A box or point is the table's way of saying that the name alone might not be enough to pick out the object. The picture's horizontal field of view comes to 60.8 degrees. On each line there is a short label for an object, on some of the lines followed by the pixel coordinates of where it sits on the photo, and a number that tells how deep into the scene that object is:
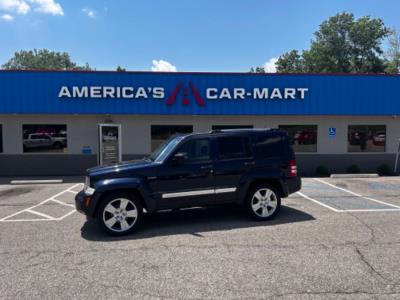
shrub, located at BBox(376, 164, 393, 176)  15.64
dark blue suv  6.46
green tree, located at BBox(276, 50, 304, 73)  69.94
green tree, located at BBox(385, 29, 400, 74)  54.19
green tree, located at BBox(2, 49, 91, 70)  96.44
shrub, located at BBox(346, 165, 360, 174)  15.74
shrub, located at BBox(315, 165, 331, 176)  15.35
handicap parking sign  16.00
